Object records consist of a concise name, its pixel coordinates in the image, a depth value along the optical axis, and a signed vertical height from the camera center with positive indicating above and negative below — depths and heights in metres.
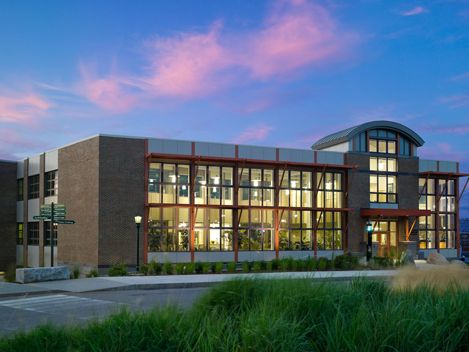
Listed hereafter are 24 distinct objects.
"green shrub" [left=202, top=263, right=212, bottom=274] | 31.02 -2.90
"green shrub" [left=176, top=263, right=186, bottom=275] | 30.34 -2.89
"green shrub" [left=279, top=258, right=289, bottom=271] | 32.74 -2.89
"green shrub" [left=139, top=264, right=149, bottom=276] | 30.12 -2.91
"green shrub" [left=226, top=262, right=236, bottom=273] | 31.69 -2.96
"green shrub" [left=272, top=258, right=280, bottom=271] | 33.50 -2.94
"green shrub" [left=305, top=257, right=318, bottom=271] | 33.28 -2.90
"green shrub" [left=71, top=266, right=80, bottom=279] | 27.20 -2.84
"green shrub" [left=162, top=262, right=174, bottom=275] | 30.22 -2.88
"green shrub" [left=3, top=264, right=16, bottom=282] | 26.37 -2.92
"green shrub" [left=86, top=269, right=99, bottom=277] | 28.62 -2.98
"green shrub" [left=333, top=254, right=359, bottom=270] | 34.62 -2.92
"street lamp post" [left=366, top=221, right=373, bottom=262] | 39.50 -1.89
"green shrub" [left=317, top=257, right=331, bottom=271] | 33.78 -2.96
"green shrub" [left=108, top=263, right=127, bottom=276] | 29.59 -2.94
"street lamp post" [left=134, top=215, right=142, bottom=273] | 31.31 -0.49
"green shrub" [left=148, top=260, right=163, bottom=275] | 29.95 -2.86
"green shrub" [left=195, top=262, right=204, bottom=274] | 31.38 -2.93
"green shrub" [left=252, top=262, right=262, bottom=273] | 31.62 -2.98
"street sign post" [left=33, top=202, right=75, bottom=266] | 27.38 -0.06
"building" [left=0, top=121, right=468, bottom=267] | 36.59 +0.89
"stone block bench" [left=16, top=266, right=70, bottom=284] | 24.36 -2.60
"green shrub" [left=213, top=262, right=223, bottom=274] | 31.12 -2.90
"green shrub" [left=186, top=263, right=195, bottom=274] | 30.56 -2.87
